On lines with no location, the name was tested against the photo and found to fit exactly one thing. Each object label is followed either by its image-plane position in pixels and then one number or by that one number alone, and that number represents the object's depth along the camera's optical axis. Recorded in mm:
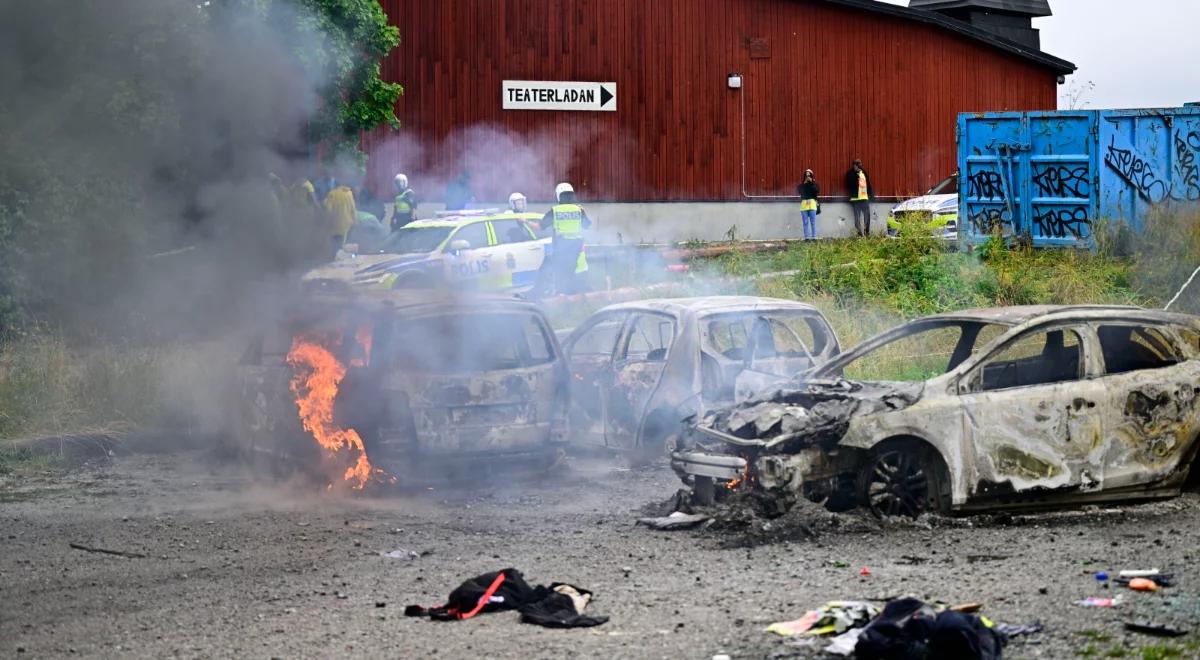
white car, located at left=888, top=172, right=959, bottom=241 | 23969
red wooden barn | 30016
